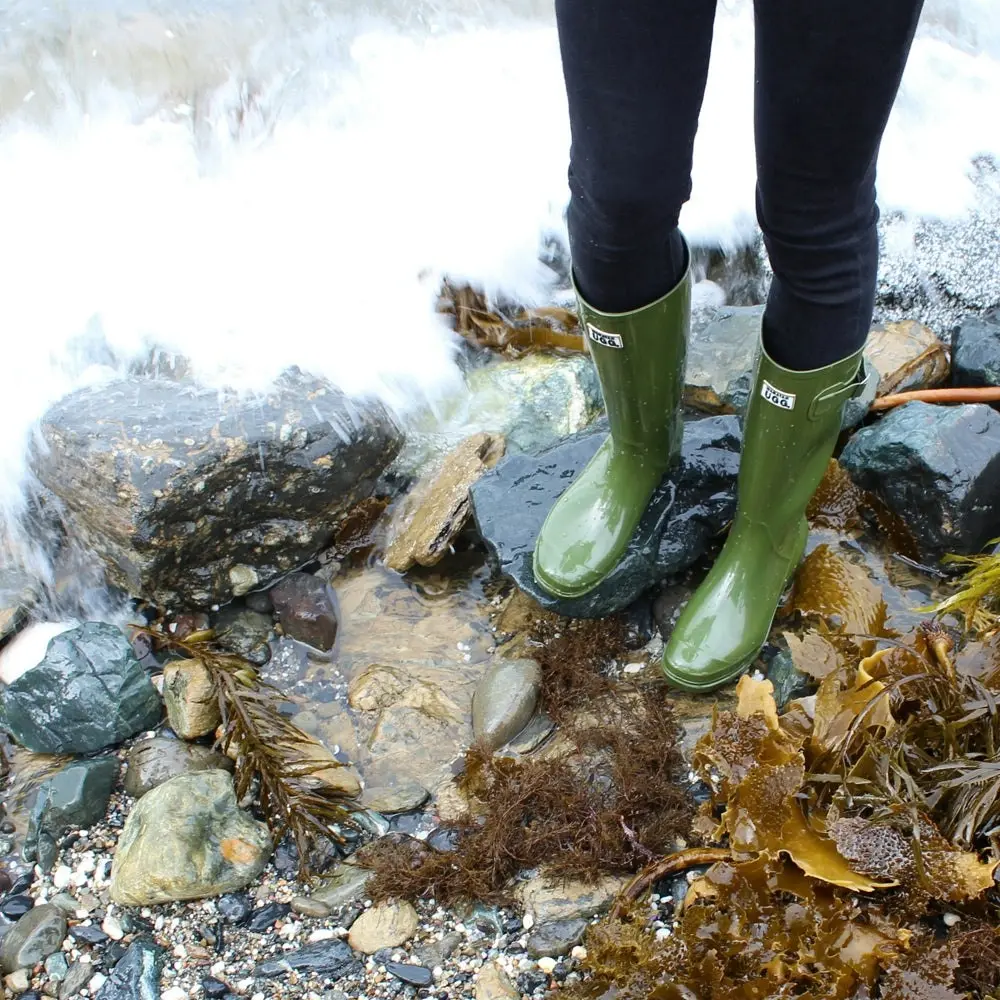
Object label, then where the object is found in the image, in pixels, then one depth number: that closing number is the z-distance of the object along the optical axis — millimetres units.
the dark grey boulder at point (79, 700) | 2334
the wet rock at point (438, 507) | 2742
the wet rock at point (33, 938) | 1908
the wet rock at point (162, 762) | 2238
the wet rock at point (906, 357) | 3016
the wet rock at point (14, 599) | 2684
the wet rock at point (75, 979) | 1865
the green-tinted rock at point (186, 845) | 1966
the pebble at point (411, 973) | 1826
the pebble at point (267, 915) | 1956
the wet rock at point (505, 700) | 2295
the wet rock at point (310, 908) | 1960
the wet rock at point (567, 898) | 1871
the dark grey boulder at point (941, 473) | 2438
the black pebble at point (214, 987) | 1833
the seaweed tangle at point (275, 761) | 2082
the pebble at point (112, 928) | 1948
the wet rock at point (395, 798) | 2184
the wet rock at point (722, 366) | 2865
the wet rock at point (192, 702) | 2330
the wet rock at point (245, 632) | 2637
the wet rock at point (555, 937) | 1827
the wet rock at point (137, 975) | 1842
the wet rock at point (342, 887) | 1974
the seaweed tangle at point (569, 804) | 1944
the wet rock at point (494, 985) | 1770
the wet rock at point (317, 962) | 1861
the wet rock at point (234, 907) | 1969
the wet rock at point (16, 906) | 2020
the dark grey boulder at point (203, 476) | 2592
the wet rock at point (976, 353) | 3006
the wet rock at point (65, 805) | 2127
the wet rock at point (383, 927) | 1886
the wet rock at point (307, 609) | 2648
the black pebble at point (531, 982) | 1786
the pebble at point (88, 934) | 1948
